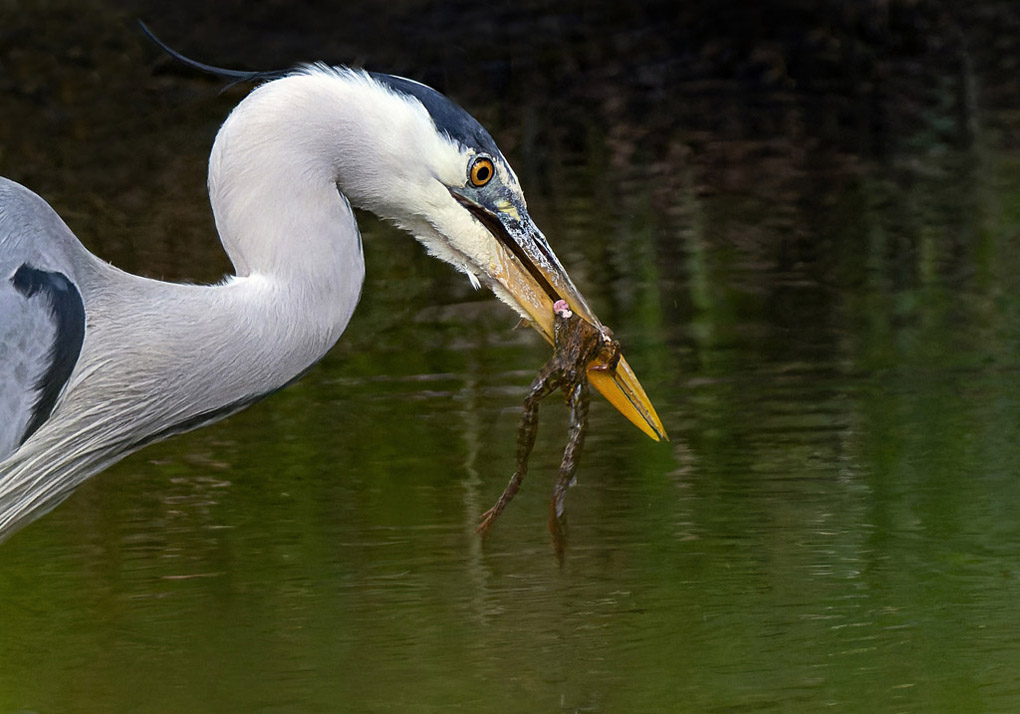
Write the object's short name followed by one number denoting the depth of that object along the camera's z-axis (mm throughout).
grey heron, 7215
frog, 7691
